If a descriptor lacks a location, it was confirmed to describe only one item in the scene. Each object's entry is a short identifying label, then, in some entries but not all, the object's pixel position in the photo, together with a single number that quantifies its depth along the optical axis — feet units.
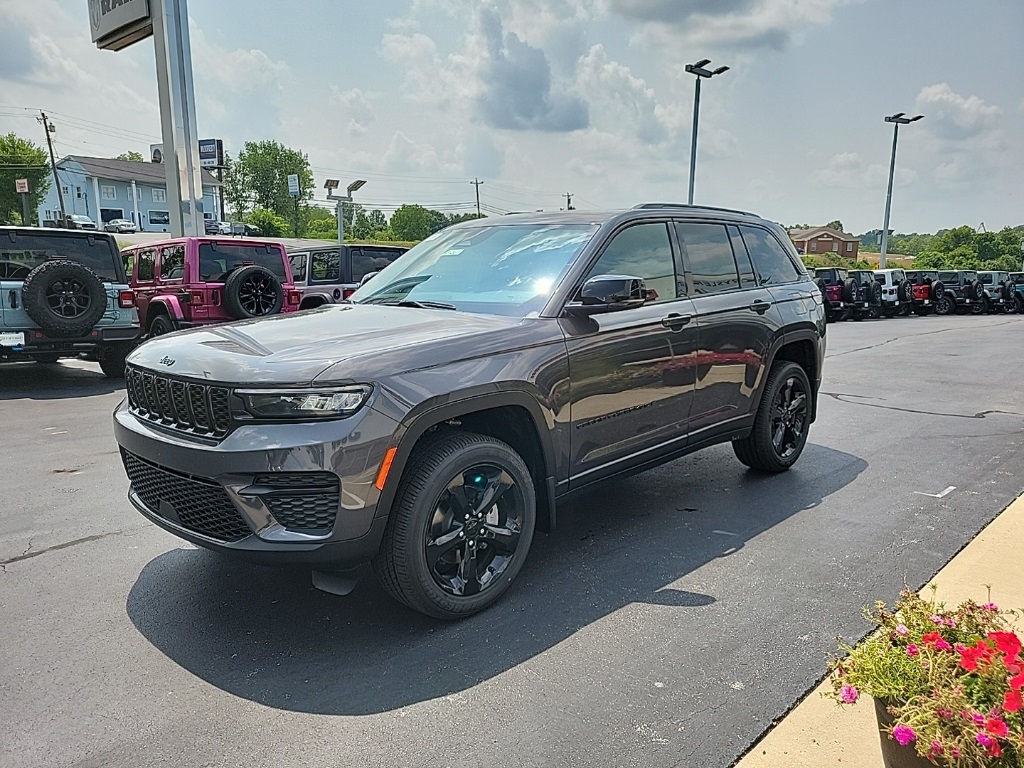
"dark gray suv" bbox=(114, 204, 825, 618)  9.37
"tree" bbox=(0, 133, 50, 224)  181.47
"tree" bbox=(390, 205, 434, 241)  337.52
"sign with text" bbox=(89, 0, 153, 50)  50.21
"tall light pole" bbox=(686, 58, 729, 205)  71.61
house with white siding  250.78
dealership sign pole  49.75
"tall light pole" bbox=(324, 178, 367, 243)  90.02
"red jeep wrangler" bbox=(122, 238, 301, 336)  35.70
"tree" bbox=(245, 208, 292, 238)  256.85
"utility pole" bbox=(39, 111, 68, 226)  188.65
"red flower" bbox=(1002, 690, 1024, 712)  5.40
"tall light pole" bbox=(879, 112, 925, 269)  116.67
